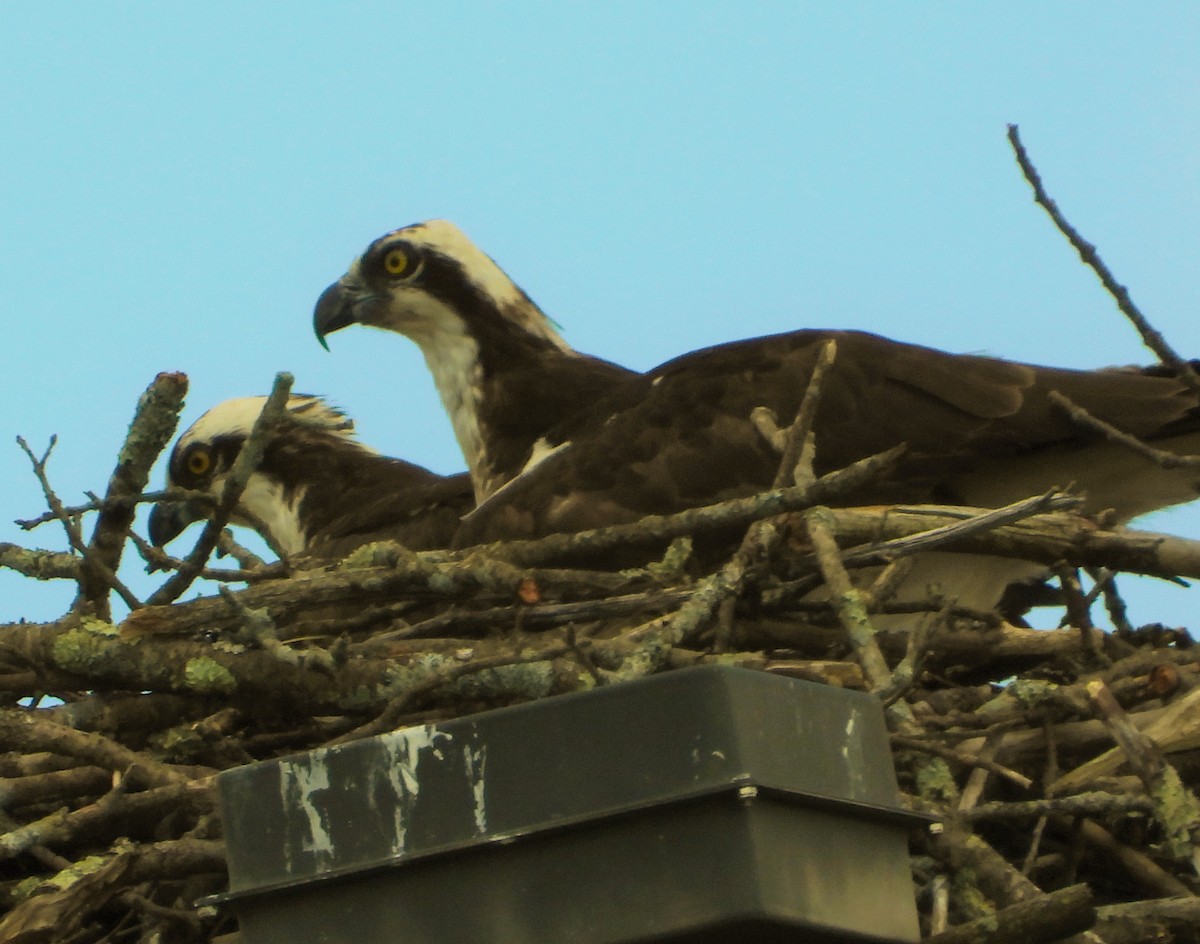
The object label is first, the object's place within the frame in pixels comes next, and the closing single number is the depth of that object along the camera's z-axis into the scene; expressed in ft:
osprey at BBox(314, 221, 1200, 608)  35.83
